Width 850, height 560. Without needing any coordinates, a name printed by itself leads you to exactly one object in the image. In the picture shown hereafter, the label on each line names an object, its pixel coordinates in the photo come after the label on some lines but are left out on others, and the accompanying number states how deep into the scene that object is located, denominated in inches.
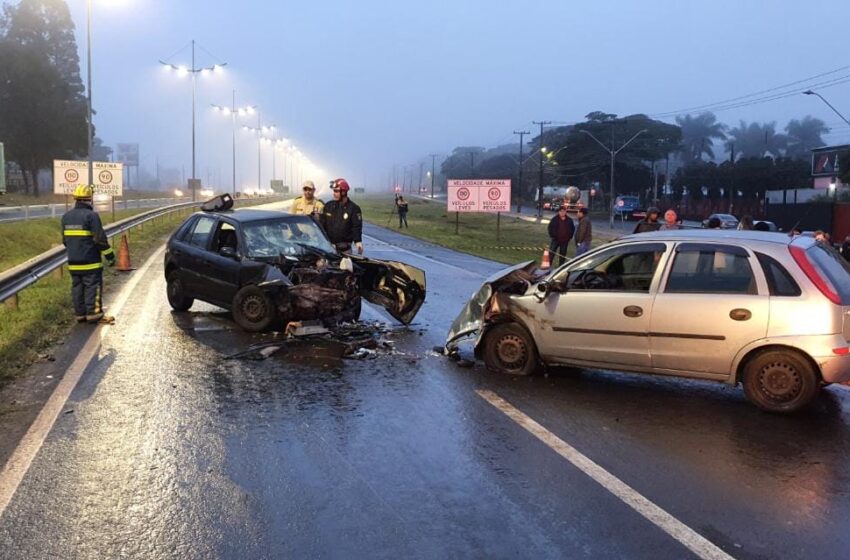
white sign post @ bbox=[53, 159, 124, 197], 1091.3
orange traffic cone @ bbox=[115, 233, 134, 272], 665.6
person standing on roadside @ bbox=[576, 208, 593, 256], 542.3
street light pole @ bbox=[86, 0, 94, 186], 974.7
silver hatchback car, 235.5
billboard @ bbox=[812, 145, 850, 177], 2591.0
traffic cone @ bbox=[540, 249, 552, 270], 592.2
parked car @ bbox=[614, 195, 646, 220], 2792.8
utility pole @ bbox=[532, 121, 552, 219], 2524.9
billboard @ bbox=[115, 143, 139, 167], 6210.6
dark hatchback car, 370.0
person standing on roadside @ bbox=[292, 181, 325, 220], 485.4
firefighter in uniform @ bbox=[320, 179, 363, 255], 458.0
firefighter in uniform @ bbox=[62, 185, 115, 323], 392.5
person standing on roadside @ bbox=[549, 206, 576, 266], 583.2
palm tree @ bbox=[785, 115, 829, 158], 6678.2
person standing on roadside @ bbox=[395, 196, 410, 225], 1561.3
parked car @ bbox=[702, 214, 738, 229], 1733.0
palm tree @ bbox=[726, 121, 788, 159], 6899.6
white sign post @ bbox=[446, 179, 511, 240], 1366.0
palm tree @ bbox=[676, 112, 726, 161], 6422.2
